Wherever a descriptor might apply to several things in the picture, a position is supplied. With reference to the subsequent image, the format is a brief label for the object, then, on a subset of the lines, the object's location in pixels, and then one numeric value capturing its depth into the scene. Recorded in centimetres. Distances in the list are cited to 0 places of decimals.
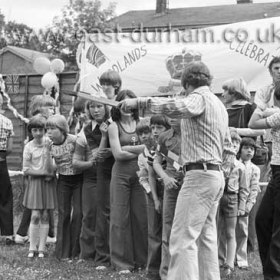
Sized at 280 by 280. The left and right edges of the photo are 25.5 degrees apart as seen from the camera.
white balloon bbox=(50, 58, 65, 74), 1070
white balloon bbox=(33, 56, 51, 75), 1122
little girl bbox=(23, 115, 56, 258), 659
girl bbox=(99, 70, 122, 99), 575
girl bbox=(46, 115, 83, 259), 627
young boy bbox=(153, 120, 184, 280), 496
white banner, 874
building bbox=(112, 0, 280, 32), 4984
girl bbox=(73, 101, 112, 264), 583
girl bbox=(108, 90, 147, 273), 555
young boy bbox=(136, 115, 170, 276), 532
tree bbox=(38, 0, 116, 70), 4334
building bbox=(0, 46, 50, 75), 5261
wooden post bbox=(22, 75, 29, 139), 1117
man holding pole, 433
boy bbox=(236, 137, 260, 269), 600
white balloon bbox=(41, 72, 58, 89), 1005
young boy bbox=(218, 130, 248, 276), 577
